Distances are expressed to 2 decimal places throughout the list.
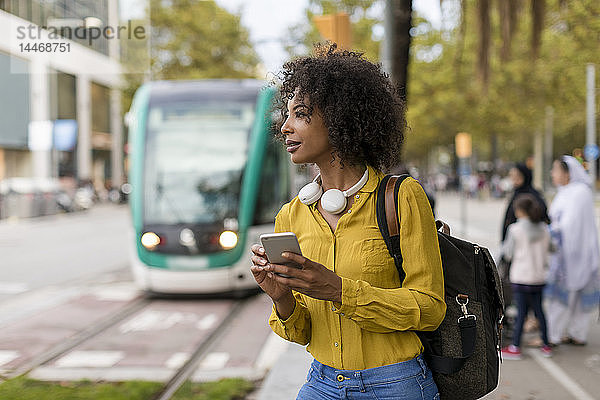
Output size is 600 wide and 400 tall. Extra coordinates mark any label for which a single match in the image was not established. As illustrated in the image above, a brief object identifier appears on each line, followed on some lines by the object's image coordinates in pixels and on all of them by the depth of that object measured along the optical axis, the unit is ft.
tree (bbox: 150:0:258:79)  93.09
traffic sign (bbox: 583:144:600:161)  71.15
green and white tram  30.04
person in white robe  20.72
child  19.49
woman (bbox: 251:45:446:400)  6.28
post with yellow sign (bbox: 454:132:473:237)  59.62
